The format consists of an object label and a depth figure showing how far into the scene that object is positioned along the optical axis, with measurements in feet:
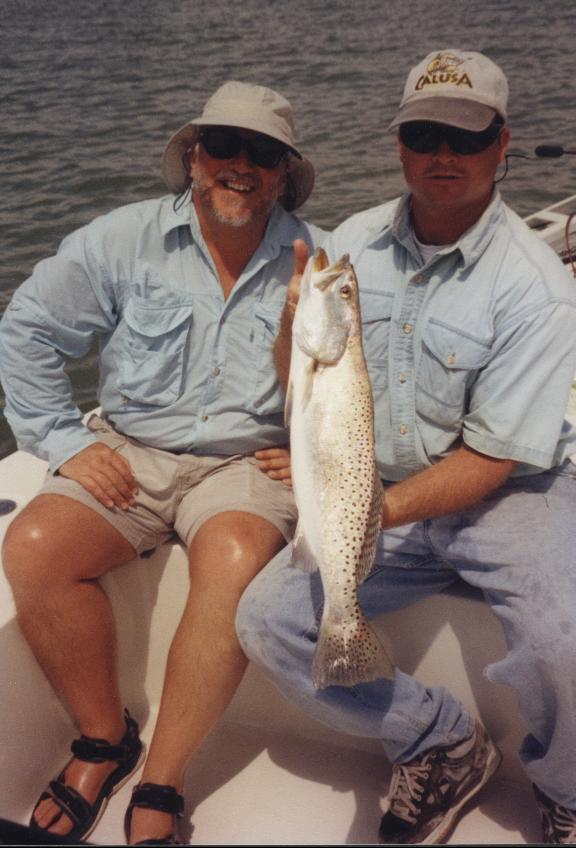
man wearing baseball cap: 8.75
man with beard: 10.11
